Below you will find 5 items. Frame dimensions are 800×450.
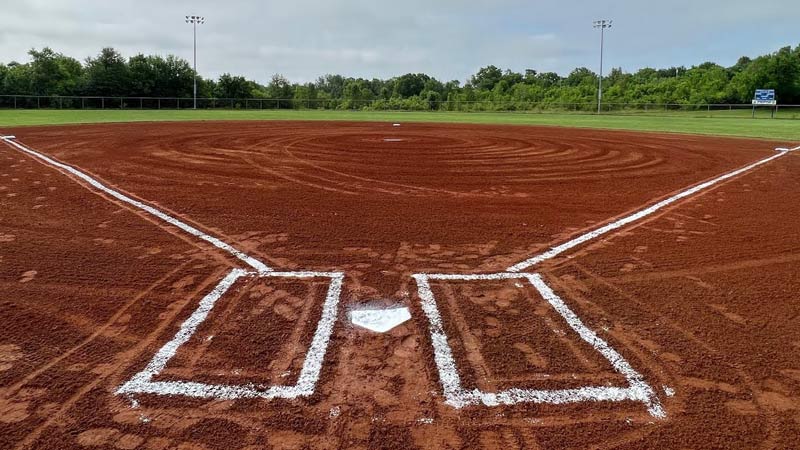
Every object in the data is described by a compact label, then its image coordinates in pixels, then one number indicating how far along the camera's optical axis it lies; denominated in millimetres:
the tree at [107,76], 55938
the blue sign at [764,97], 46531
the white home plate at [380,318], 3909
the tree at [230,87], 64750
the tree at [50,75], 55350
